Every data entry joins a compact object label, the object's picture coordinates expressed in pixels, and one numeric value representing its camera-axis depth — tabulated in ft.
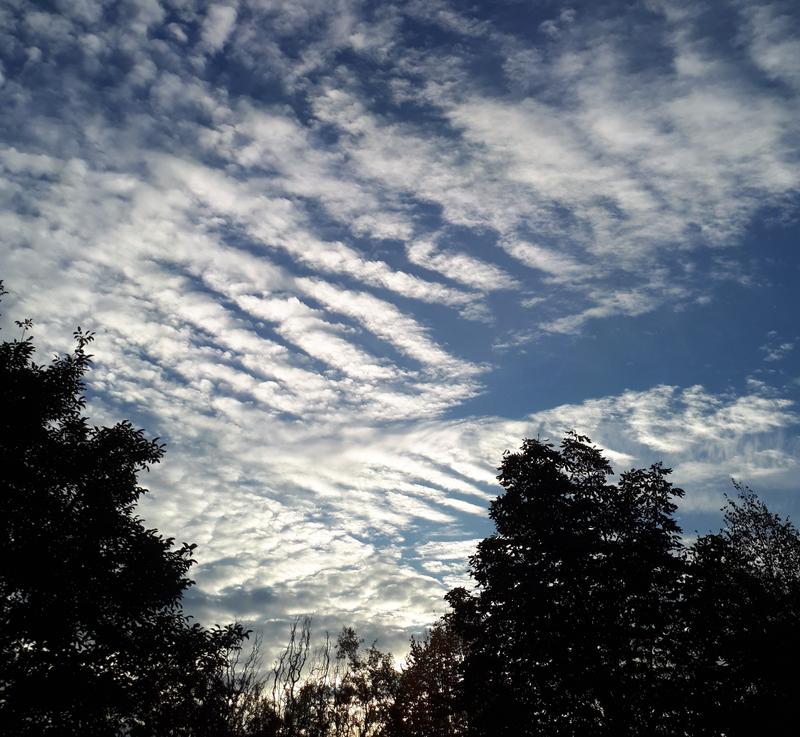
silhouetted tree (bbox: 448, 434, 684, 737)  60.75
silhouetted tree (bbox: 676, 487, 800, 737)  58.65
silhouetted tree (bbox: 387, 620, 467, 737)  117.73
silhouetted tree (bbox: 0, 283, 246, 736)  46.75
